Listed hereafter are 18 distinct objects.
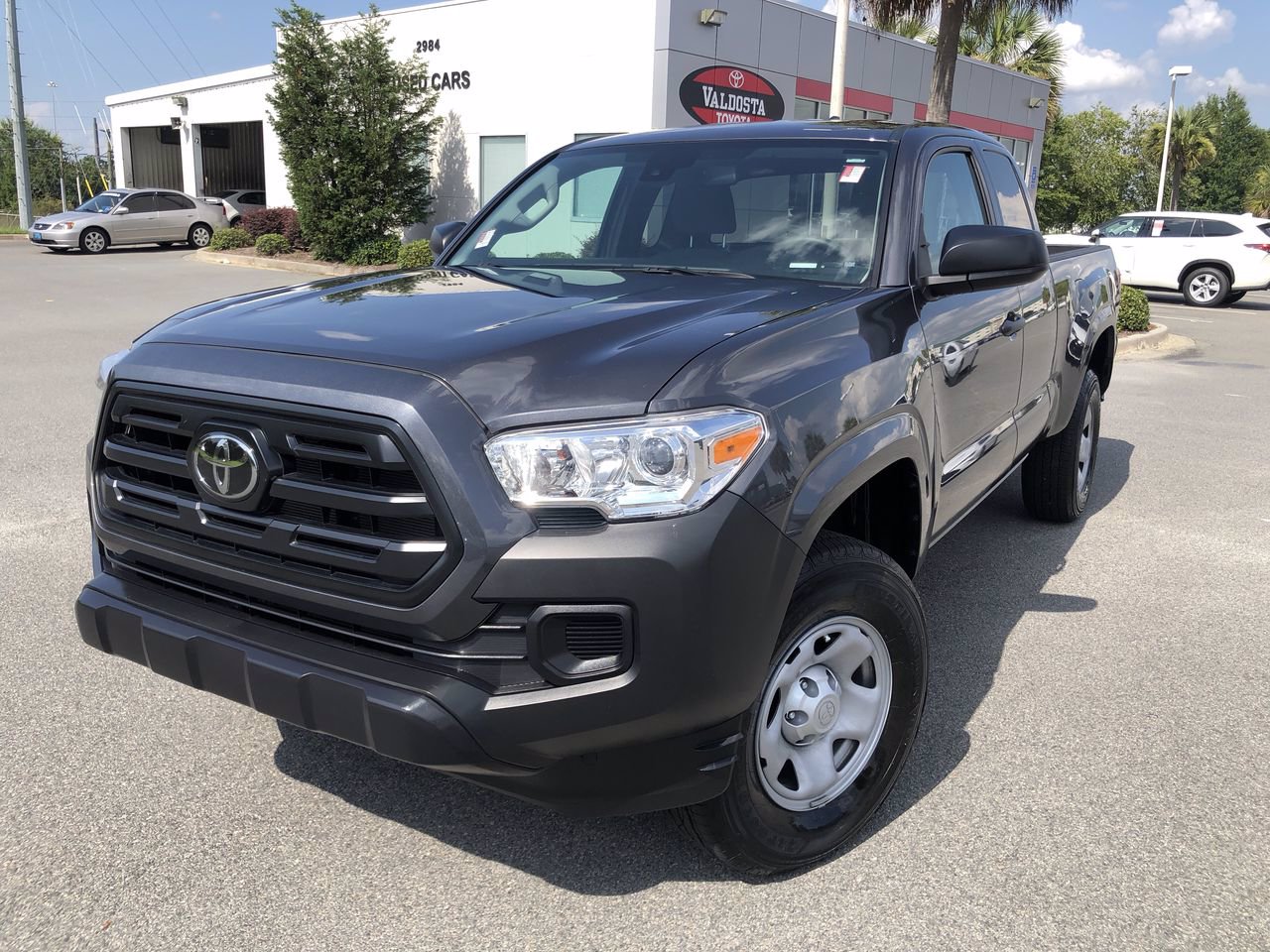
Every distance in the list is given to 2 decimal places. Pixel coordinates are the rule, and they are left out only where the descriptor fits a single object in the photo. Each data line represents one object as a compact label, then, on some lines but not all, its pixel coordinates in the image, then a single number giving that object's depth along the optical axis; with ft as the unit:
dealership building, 60.85
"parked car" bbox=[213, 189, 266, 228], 92.38
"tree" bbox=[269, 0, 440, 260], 70.08
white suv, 63.98
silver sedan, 82.94
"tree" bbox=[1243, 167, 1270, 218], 232.73
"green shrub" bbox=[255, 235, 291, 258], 77.87
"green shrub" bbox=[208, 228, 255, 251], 82.99
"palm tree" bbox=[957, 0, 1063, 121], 107.55
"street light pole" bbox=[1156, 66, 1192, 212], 117.39
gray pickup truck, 6.92
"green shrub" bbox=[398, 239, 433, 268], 61.87
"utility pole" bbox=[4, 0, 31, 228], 112.57
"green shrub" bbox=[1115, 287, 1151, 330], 45.44
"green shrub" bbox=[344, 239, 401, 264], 70.69
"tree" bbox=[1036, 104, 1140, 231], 126.21
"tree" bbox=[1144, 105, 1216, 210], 195.52
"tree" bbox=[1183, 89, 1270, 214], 277.23
